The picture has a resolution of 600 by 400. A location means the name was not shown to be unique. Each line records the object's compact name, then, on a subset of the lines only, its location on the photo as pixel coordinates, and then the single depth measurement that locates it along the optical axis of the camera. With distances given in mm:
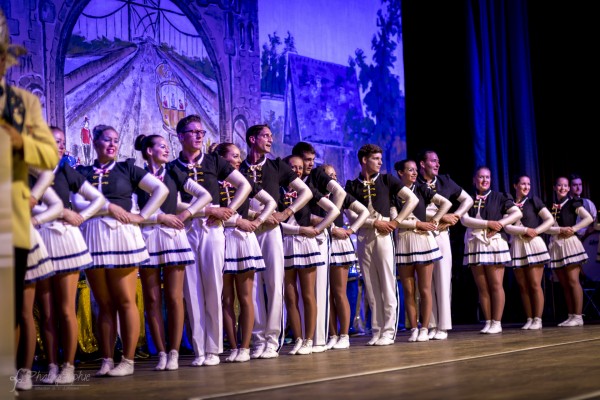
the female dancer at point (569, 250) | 9422
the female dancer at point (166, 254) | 5871
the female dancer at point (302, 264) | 6883
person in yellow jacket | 3172
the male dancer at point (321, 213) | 7027
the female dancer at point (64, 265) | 5188
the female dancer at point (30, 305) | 4863
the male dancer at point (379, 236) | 7617
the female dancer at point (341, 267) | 7391
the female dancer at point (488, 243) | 8703
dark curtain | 11688
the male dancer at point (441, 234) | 8188
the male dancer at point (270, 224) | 6621
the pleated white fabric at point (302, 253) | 6898
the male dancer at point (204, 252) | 6125
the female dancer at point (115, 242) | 5430
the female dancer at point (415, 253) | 7938
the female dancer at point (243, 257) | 6352
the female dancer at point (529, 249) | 9094
